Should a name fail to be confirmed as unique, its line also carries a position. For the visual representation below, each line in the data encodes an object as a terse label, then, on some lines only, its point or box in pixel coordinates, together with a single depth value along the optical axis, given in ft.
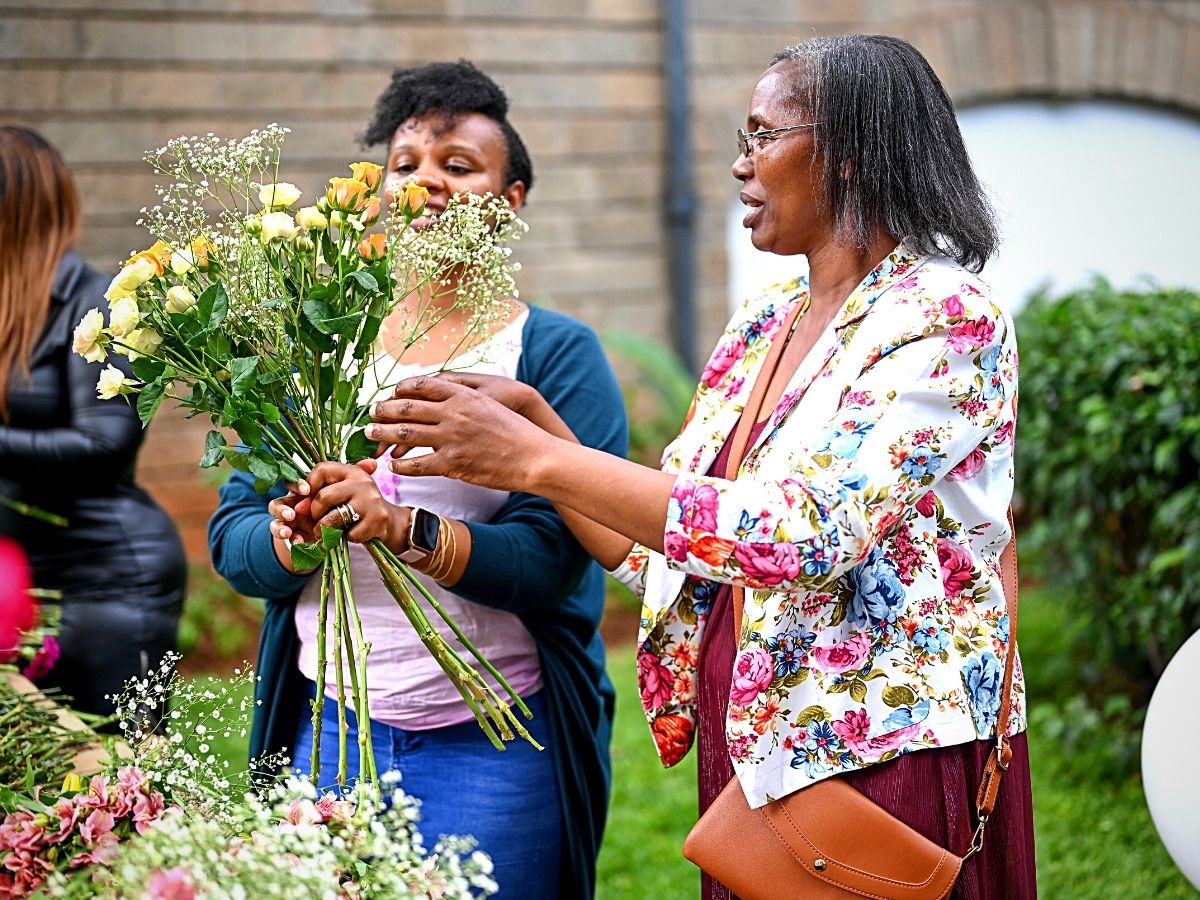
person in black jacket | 10.59
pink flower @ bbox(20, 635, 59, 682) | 8.95
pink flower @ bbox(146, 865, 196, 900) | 4.65
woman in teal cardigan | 7.75
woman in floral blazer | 5.92
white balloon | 8.19
